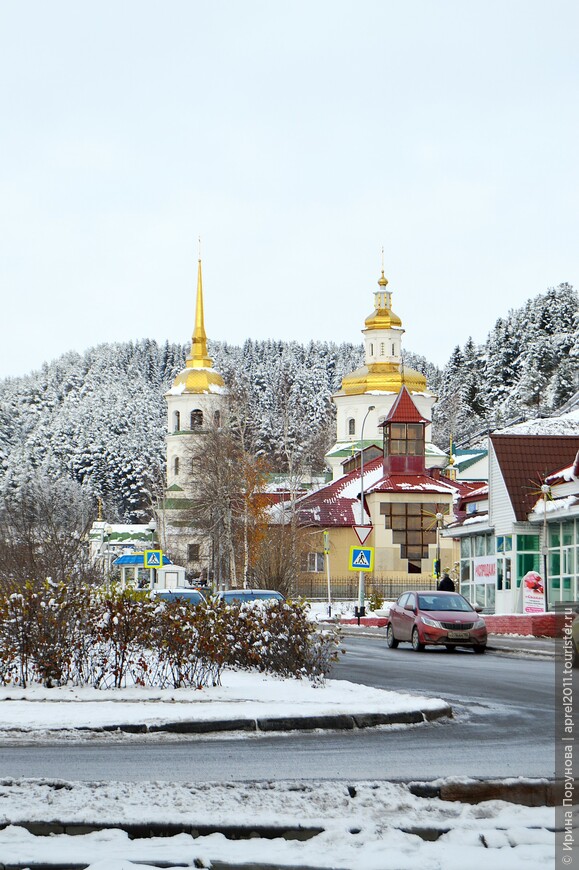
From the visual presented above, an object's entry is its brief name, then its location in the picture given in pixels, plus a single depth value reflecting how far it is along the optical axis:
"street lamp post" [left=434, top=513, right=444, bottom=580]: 57.05
